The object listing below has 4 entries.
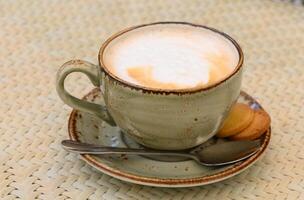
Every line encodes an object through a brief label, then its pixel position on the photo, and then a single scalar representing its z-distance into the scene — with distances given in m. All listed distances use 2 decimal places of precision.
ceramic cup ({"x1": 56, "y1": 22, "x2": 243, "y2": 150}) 0.61
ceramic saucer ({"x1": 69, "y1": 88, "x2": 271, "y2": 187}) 0.62
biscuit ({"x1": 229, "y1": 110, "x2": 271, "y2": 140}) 0.66
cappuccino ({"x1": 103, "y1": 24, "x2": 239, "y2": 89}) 0.64
